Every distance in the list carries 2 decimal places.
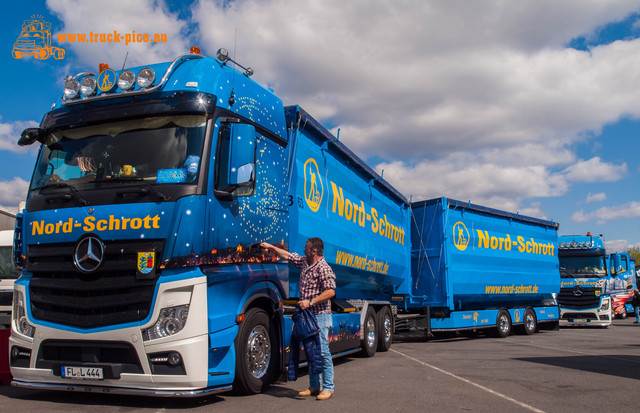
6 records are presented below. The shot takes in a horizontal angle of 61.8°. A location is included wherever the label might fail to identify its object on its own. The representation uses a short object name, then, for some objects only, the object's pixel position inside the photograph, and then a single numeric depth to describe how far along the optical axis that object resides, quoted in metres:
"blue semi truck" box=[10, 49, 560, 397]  5.12
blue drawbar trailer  14.02
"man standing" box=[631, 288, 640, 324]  23.32
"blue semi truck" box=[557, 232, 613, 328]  20.91
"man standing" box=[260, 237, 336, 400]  5.91
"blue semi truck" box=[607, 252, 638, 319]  21.91
